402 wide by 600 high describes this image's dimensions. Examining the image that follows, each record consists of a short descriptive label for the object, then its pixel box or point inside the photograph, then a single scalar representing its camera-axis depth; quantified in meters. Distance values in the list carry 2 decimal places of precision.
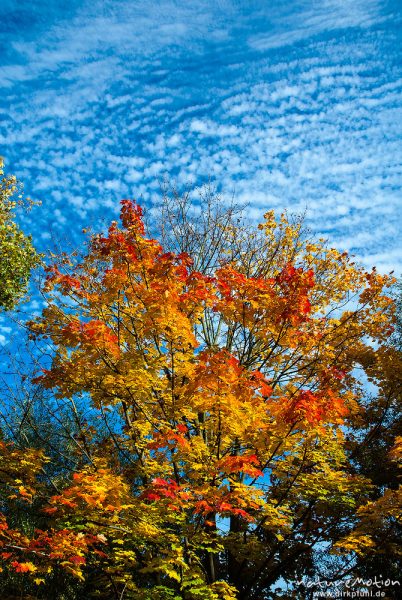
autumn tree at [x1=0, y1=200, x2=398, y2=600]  6.05
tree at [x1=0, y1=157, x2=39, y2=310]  15.56
